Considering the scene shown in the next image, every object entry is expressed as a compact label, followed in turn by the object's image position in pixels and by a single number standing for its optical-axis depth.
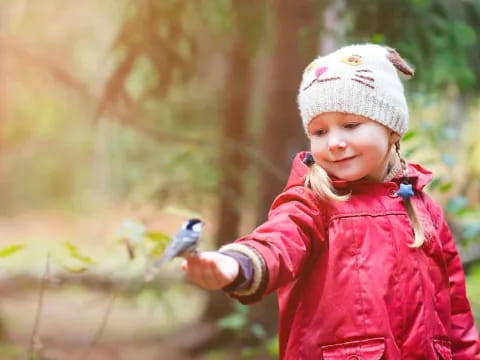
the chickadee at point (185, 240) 3.48
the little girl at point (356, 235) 4.75
